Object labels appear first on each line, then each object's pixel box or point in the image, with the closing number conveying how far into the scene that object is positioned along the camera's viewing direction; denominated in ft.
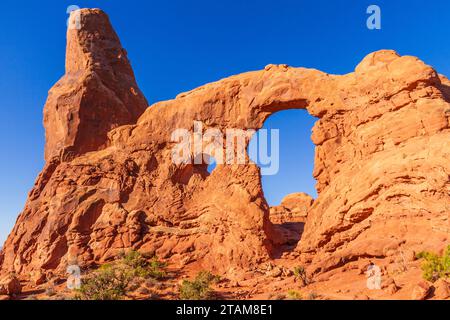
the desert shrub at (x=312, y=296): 45.66
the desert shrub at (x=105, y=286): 50.78
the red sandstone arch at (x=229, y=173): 57.52
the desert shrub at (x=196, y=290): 51.03
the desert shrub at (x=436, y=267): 40.73
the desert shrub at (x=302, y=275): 54.49
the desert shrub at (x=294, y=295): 46.03
